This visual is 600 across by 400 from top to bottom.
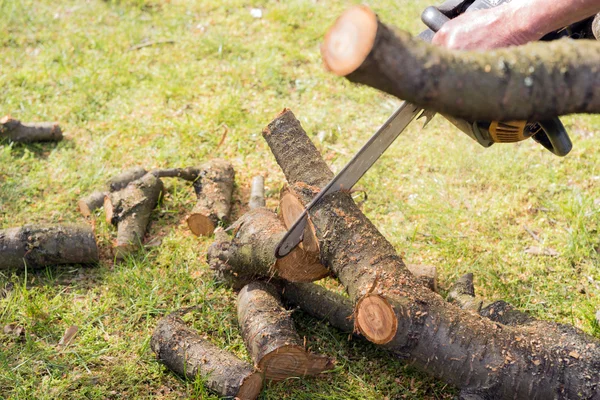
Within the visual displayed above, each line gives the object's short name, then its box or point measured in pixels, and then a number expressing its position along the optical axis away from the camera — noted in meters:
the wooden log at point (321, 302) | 3.15
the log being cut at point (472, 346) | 2.54
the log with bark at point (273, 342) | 2.80
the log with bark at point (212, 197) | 3.81
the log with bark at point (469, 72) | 1.51
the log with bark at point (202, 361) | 2.76
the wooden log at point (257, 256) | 3.01
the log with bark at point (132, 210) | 3.67
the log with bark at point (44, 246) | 3.49
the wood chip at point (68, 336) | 3.14
